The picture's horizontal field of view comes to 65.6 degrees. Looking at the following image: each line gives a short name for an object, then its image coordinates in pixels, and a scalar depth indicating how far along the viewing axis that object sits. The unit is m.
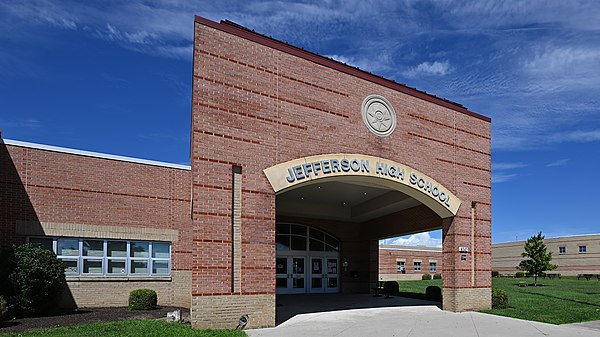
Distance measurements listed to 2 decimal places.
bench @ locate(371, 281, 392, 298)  24.98
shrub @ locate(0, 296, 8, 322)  12.86
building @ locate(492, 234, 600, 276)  63.03
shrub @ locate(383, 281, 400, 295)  26.00
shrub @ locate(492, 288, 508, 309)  18.98
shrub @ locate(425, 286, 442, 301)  22.72
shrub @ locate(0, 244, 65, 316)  14.18
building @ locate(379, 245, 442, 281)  54.64
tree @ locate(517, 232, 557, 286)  43.97
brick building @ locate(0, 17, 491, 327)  12.82
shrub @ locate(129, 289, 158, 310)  16.39
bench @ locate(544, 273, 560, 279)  59.93
